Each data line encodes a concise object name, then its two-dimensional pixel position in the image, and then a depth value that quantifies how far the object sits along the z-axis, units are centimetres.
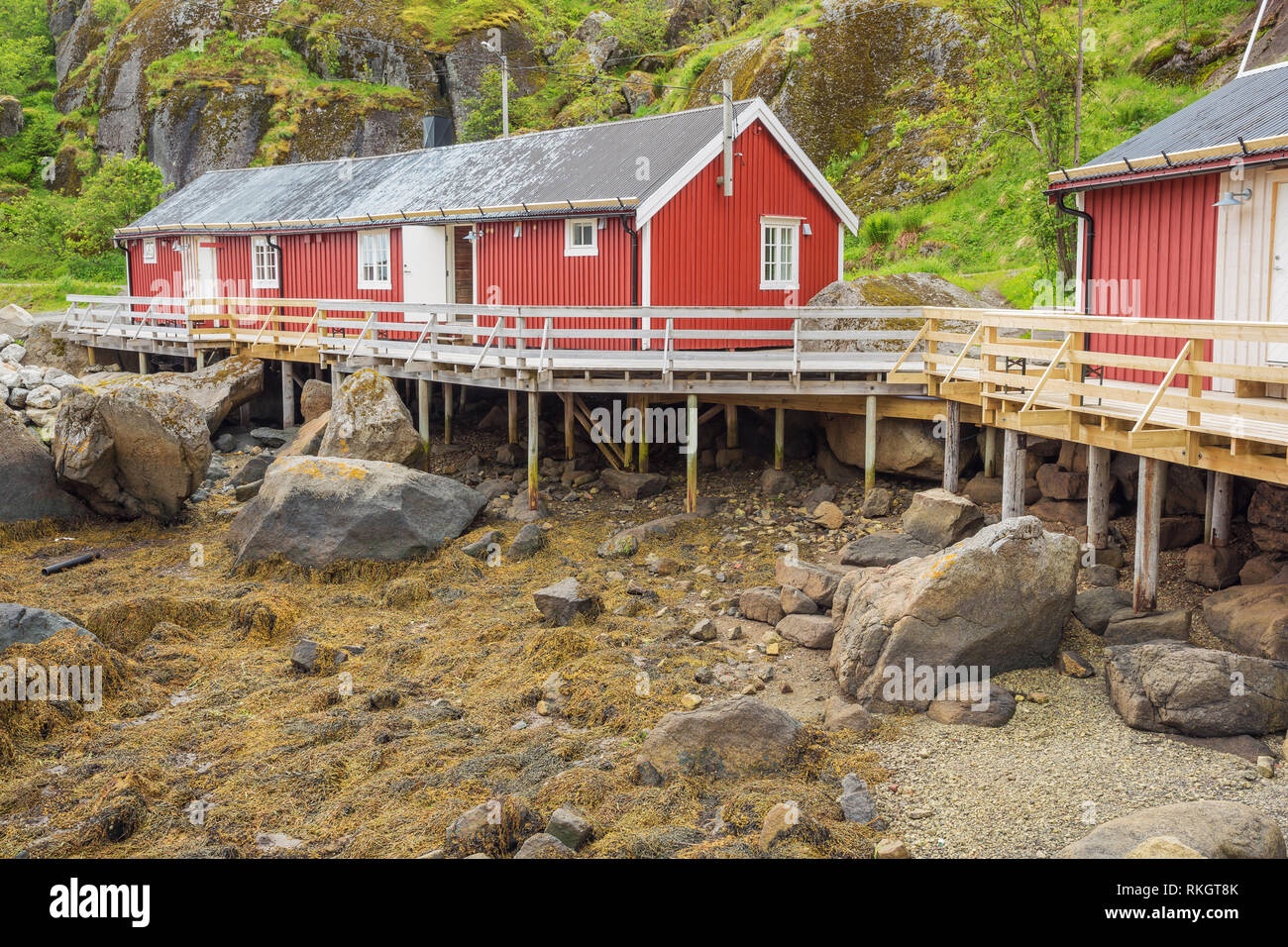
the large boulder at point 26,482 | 1819
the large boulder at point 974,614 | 1080
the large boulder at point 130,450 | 1803
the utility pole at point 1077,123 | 1989
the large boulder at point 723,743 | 937
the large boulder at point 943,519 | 1433
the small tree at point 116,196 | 4031
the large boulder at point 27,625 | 1193
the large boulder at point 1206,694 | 955
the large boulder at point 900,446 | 1684
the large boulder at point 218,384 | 2447
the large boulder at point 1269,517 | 1192
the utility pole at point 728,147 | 1998
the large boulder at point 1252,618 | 1055
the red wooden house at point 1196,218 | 1231
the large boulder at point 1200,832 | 728
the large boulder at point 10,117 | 5181
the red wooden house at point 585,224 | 2017
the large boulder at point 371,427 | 1917
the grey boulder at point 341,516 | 1583
